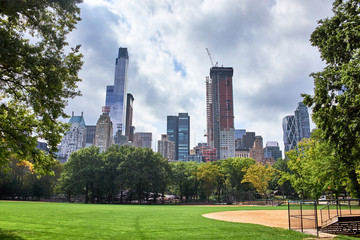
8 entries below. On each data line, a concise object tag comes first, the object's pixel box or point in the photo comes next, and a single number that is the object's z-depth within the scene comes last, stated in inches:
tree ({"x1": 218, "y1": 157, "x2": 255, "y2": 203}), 3206.2
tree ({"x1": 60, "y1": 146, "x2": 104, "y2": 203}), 2551.7
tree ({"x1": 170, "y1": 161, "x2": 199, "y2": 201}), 3016.7
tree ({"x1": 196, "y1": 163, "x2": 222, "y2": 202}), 2844.5
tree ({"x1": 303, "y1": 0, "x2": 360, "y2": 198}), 509.4
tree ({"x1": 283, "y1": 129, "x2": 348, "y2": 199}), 1352.1
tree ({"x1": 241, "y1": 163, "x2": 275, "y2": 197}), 2500.0
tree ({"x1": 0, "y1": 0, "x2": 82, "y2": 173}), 433.1
